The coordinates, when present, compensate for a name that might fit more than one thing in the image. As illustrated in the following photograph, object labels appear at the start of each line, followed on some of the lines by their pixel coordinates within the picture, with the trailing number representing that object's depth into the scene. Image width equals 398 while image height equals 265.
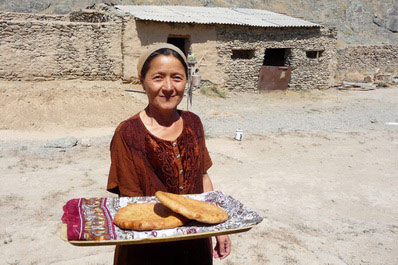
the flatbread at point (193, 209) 1.45
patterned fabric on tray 1.37
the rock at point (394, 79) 18.09
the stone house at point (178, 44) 10.10
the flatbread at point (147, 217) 1.42
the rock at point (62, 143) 6.98
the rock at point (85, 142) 7.14
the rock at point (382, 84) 17.16
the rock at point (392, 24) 28.11
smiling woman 1.76
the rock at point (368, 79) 17.81
